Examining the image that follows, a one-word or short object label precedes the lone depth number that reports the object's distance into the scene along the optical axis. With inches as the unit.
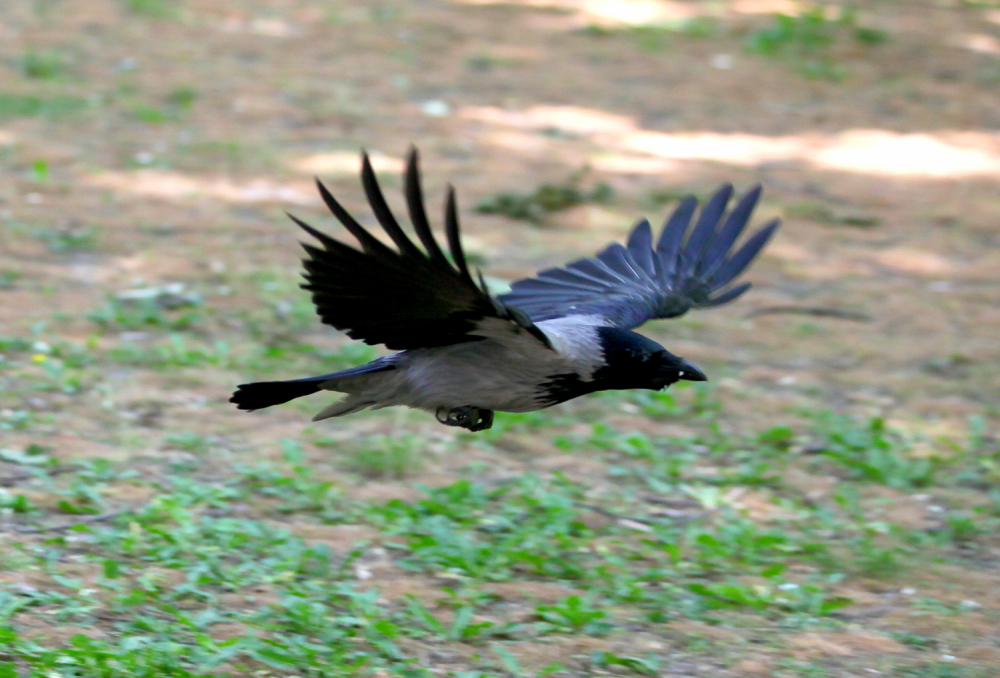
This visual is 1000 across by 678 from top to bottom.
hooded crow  264.5
